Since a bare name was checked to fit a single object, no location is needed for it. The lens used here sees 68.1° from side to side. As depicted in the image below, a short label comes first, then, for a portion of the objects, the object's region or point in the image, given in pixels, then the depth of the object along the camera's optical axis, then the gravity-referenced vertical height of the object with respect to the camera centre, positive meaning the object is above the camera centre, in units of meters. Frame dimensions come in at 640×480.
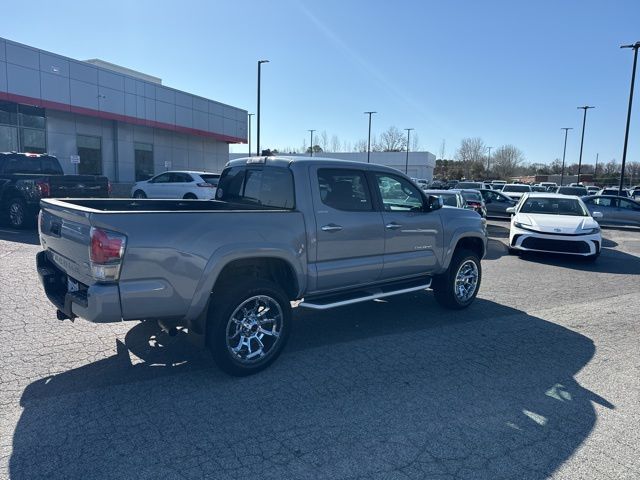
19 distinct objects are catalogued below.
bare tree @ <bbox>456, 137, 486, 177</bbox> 97.38 +8.78
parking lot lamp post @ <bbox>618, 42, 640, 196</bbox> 24.12 +5.31
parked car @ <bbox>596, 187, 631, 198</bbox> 30.48 +0.67
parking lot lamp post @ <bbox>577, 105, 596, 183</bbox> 44.21 +8.15
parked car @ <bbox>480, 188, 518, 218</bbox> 21.89 -0.28
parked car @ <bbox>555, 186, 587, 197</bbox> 28.84 +0.56
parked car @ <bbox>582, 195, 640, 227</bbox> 18.78 -0.31
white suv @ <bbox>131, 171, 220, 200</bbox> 19.02 -0.09
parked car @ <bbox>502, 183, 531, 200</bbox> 32.03 +0.62
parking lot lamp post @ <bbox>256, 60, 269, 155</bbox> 29.50 +3.81
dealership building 20.12 +3.24
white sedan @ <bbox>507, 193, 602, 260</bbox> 10.73 -0.66
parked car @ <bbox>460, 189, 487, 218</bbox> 17.39 -0.17
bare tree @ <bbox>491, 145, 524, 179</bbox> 94.31 +7.23
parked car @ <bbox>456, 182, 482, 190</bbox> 33.78 +0.75
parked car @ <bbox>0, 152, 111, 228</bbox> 11.79 -0.21
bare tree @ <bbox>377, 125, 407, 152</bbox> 96.71 +10.06
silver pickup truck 3.63 -0.60
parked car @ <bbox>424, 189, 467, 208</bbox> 14.59 -0.12
